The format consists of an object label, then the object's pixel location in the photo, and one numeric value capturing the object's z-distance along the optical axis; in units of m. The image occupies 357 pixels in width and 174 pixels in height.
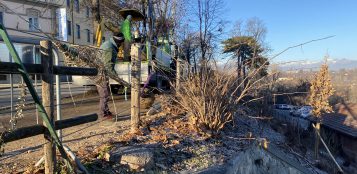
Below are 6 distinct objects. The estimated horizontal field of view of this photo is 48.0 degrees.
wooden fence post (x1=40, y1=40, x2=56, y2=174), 4.61
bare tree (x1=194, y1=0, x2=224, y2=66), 24.40
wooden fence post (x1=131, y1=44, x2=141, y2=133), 7.68
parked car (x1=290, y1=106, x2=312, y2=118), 30.42
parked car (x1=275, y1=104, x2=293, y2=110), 27.88
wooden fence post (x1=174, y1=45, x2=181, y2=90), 9.80
